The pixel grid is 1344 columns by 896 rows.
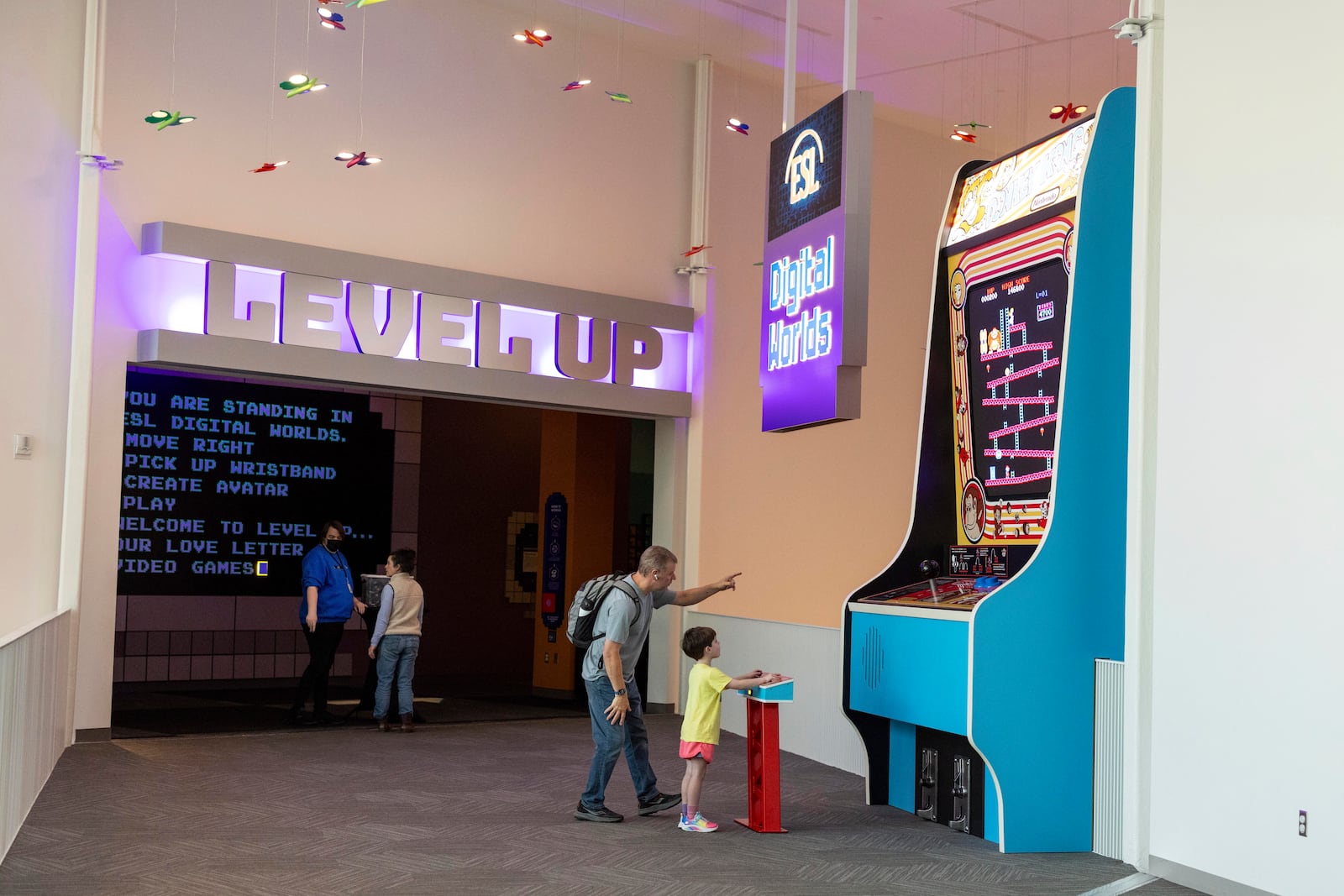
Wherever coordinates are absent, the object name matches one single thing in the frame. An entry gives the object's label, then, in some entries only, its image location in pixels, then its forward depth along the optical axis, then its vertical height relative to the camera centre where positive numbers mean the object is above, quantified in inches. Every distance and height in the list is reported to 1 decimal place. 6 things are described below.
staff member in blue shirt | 317.1 -32.6
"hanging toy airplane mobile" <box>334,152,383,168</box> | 283.6 +84.1
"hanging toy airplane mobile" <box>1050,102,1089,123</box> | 294.0 +102.9
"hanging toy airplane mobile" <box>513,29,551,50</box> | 265.1 +104.1
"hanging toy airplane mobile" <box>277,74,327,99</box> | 258.5 +89.9
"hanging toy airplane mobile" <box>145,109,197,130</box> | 252.8 +79.3
